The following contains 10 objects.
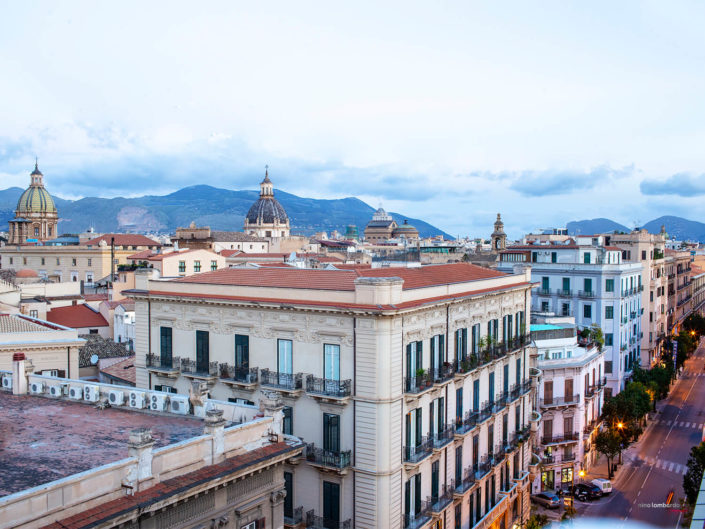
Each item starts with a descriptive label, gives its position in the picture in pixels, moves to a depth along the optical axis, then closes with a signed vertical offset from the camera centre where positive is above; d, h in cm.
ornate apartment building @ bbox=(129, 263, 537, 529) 2744 -591
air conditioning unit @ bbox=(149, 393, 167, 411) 2205 -530
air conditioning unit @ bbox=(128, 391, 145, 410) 2230 -528
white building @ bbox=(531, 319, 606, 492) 4800 -1176
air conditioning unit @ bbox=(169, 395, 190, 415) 2186 -535
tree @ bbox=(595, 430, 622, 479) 4931 -1508
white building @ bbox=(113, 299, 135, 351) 5419 -644
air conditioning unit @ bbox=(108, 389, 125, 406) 2258 -528
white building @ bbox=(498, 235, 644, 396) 6469 -456
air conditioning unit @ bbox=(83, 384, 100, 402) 2286 -516
